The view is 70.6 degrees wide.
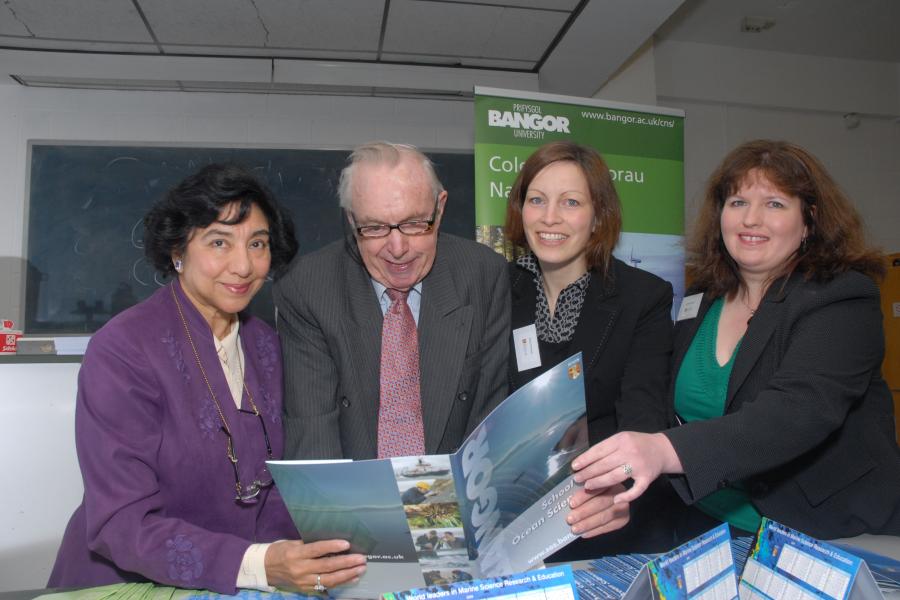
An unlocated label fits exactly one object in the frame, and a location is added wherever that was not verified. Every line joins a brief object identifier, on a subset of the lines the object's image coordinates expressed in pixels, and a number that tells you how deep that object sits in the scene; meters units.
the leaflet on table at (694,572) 0.79
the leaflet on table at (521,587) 0.74
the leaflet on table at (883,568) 1.02
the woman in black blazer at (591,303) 1.64
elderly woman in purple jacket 1.11
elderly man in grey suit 1.46
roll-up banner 3.29
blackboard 4.38
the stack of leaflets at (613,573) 1.04
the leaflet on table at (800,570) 0.84
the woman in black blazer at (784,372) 1.19
